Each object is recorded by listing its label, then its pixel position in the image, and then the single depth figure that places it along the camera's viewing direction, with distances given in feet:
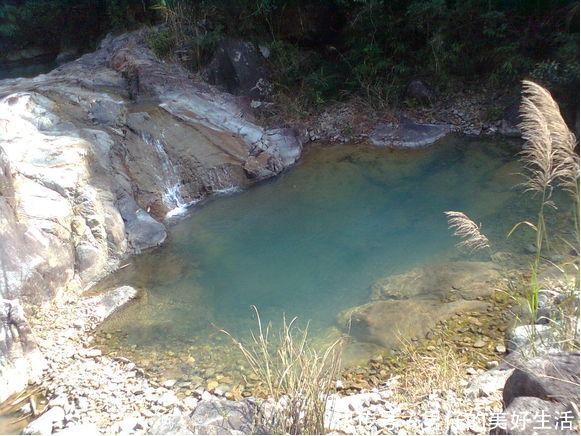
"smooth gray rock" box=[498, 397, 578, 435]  6.86
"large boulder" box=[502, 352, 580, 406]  7.25
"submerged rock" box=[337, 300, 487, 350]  13.34
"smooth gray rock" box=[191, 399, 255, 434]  9.25
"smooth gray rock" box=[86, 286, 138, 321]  15.23
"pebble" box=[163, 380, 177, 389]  12.57
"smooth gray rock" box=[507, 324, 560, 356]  8.68
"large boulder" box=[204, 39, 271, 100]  26.32
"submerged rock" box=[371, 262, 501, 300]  14.49
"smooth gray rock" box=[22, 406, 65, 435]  11.18
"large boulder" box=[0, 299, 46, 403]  12.36
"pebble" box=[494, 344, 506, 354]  12.32
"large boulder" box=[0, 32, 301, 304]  15.74
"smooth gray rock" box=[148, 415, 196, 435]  9.64
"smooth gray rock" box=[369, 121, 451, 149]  23.40
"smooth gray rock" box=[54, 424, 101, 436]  9.77
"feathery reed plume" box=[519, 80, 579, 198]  7.55
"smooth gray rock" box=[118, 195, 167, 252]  18.16
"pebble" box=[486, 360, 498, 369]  11.72
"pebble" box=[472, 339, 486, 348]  12.59
